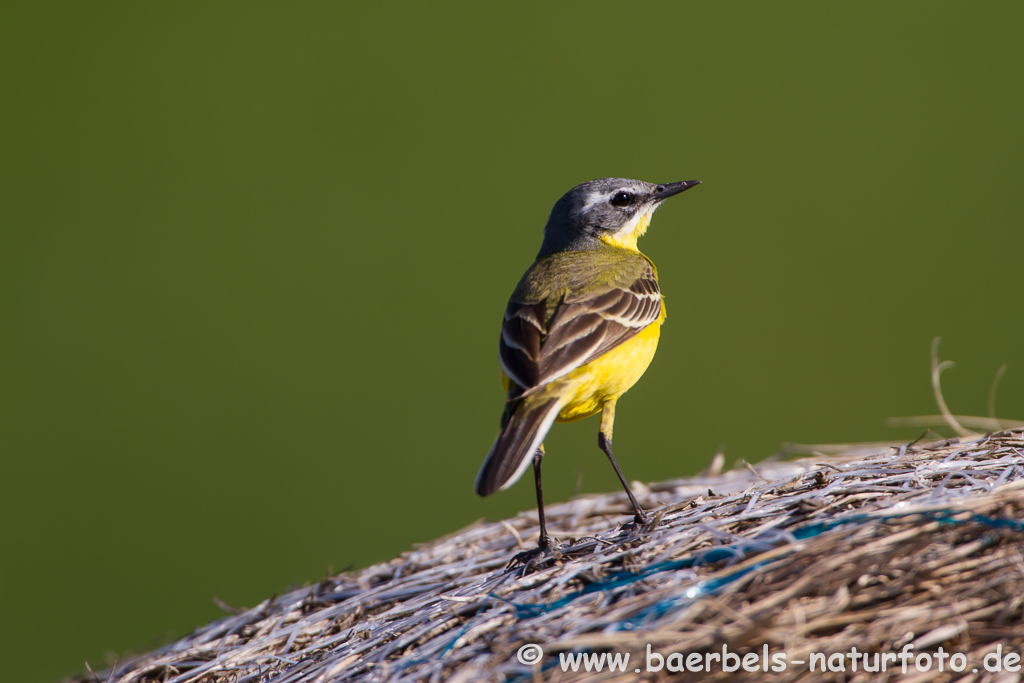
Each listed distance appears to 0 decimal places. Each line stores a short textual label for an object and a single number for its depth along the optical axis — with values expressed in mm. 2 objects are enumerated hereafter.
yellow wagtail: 6922
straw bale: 4629
